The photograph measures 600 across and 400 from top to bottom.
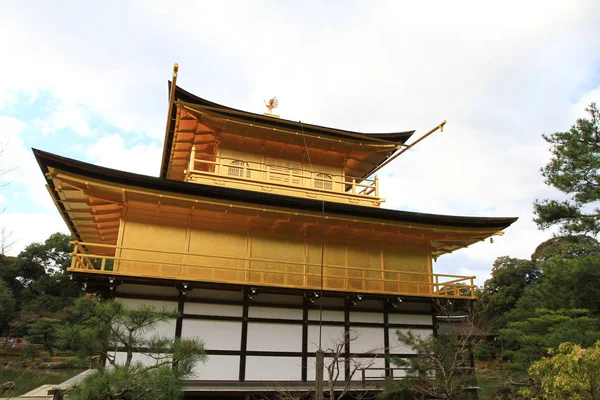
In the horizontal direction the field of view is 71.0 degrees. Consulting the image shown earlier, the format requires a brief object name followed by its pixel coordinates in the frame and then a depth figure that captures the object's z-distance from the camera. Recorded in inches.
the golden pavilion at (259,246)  470.9
